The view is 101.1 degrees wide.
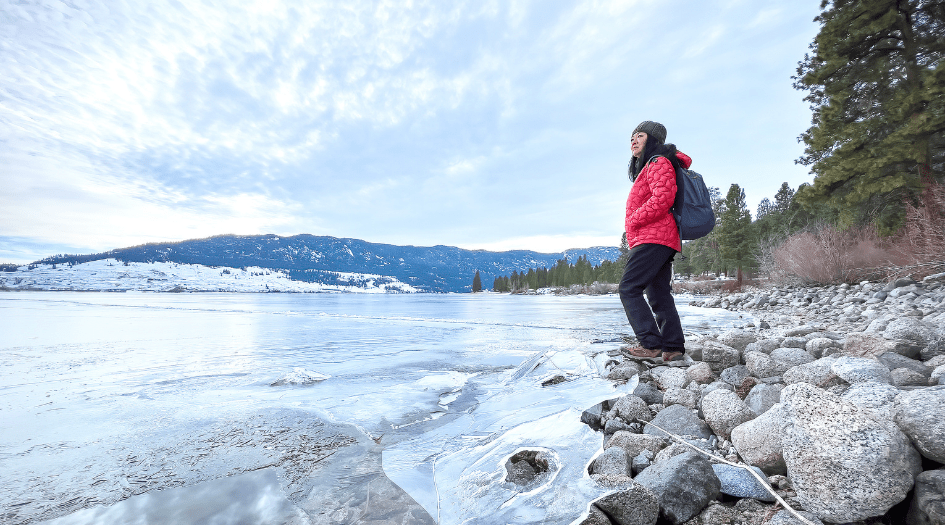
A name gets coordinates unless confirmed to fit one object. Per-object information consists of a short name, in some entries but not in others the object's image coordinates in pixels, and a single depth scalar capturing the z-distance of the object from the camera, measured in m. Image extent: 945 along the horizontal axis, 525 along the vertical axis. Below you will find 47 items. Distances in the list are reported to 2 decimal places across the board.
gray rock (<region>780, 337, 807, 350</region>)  3.42
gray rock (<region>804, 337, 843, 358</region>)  3.14
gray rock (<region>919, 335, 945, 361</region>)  2.68
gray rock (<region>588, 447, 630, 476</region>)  1.76
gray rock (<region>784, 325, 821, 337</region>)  4.23
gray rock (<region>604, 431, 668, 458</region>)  1.92
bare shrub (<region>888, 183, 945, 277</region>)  8.17
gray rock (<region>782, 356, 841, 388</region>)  2.13
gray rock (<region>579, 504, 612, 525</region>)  1.27
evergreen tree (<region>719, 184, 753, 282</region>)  33.16
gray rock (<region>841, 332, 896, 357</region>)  2.67
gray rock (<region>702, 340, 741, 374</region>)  3.36
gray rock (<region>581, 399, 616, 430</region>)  2.44
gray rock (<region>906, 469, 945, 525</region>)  1.07
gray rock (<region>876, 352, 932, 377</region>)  2.23
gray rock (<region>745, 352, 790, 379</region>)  2.82
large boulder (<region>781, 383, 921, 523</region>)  1.15
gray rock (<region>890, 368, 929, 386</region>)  2.07
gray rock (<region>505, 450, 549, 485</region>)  1.80
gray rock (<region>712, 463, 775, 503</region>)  1.41
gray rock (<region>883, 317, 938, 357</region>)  2.67
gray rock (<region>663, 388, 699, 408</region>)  2.53
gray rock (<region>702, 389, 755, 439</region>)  2.01
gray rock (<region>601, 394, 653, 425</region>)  2.41
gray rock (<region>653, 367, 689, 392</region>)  2.98
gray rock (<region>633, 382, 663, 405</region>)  2.74
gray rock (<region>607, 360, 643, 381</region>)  3.57
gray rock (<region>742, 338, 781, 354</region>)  3.44
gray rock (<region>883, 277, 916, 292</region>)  8.63
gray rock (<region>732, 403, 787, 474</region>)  1.58
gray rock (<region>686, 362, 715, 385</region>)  2.95
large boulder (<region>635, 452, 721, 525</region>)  1.35
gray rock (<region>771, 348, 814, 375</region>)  2.79
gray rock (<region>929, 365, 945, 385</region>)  1.96
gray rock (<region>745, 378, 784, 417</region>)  2.15
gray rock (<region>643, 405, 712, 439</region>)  2.11
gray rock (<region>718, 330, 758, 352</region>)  3.88
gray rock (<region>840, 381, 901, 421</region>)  1.46
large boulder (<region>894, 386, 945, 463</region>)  1.20
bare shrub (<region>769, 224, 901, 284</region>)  11.77
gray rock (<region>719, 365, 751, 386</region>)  2.91
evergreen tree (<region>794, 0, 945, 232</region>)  9.12
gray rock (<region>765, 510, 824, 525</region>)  1.15
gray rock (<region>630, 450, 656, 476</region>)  1.79
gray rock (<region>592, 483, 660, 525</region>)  1.29
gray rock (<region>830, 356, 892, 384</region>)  1.95
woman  3.35
